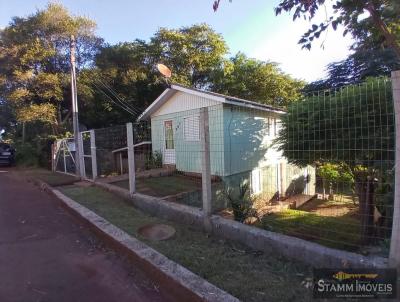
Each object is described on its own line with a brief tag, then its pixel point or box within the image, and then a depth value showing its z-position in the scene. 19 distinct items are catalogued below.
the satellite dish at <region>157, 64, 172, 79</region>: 13.95
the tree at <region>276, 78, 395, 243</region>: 5.35
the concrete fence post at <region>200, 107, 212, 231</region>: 5.39
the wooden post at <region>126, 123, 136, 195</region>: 7.78
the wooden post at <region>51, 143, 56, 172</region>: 17.47
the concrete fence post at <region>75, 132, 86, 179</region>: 12.34
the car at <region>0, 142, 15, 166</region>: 23.05
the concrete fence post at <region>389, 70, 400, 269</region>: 3.25
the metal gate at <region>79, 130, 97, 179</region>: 12.32
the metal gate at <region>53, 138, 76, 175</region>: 15.42
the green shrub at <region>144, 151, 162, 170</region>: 12.61
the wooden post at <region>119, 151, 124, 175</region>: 13.12
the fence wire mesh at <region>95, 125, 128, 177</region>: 11.80
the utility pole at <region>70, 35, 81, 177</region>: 13.16
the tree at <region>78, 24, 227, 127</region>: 23.52
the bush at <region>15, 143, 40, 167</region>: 20.87
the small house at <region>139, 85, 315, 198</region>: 10.55
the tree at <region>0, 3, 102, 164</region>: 19.86
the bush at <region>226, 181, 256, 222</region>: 6.52
